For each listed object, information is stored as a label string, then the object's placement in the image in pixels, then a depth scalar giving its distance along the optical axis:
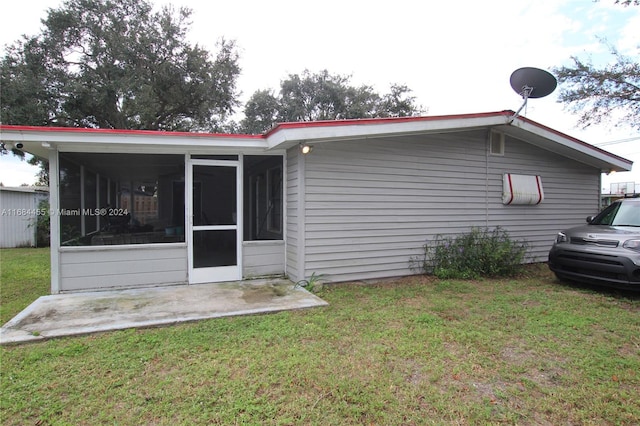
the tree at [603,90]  11.10
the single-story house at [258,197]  5.09
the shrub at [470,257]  6.42
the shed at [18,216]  11.08
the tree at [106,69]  12.90
